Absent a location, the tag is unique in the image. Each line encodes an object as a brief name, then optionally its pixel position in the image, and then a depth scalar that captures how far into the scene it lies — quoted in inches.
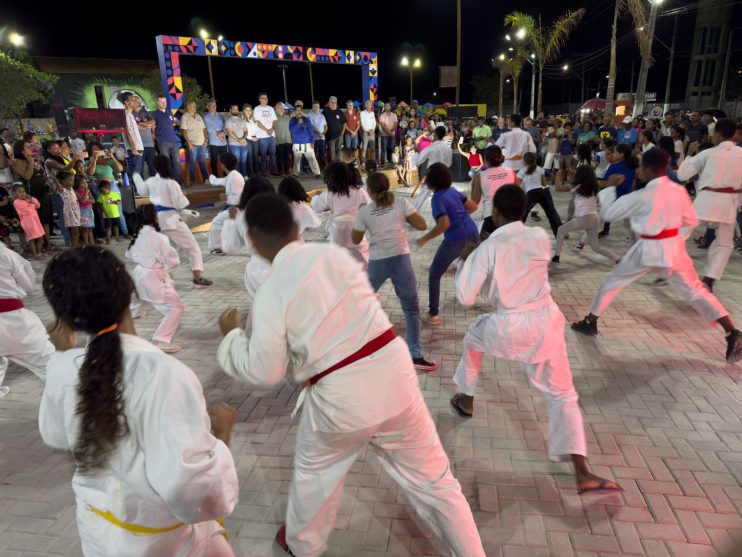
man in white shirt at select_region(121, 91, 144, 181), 414.9
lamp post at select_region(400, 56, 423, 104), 1619.1
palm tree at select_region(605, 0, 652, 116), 756.0
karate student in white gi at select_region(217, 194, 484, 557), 77.2
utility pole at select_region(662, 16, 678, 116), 1369.3
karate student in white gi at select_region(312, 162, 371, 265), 211.0
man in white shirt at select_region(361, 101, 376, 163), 595.0
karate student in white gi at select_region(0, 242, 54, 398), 152.0
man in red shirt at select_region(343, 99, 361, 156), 576.1
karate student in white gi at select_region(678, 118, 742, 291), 228.8
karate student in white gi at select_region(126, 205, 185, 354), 201.2
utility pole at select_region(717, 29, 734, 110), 1413.6
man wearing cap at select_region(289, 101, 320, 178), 548.1
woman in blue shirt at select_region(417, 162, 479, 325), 202.2
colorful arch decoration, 518.6
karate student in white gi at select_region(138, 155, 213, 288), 265.4
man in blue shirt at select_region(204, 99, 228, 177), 496.7
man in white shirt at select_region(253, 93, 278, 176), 519.8
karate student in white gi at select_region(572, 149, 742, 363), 170.4
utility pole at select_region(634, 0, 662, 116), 739.2
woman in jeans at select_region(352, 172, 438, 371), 172.9
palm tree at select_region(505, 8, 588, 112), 1028.5
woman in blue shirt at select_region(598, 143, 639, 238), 293.1
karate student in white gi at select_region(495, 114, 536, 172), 374.0
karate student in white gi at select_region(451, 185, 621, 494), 119.8
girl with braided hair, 57.1
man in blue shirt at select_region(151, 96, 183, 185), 444.8
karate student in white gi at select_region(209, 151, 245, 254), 289.9
